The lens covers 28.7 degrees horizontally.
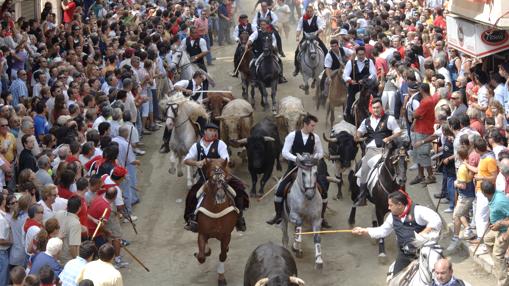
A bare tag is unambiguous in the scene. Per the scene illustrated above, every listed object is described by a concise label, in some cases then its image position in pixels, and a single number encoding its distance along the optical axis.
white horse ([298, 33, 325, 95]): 24.16
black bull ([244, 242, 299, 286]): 12.46
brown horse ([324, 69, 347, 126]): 22.69
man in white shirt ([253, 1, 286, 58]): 27.25
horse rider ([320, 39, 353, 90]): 22.89
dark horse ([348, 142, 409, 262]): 15.97
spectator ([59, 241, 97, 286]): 11.73
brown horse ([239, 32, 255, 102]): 24.61
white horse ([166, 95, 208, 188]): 19.62
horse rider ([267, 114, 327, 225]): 16.09
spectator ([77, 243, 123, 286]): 11.59
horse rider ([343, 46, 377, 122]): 21.69
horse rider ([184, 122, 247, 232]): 15.35
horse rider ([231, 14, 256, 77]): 26.02
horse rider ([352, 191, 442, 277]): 11.97
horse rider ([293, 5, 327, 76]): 26.12
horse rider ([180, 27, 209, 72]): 24.53
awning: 19.20
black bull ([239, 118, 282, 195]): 18.89
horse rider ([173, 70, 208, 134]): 21.02
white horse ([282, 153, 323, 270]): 15.15
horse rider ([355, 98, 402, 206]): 16.86
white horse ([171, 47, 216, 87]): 24.03
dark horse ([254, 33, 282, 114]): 23.39
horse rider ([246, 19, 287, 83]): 24.41
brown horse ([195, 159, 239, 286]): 14.64
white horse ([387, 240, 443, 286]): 10.78
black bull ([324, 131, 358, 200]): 18.70
